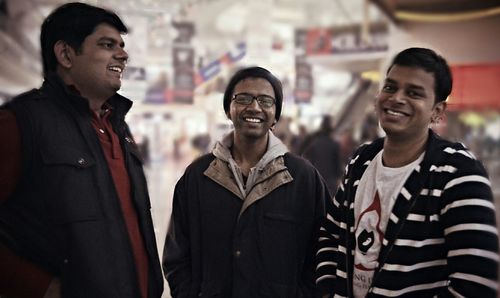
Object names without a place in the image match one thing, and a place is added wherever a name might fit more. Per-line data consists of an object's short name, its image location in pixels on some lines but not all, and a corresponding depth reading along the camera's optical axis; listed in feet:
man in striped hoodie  4.84
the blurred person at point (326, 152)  21.26
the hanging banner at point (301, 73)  46.14
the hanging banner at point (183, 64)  31.40
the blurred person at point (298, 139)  34.40
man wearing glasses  6.81
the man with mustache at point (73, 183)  5.59
